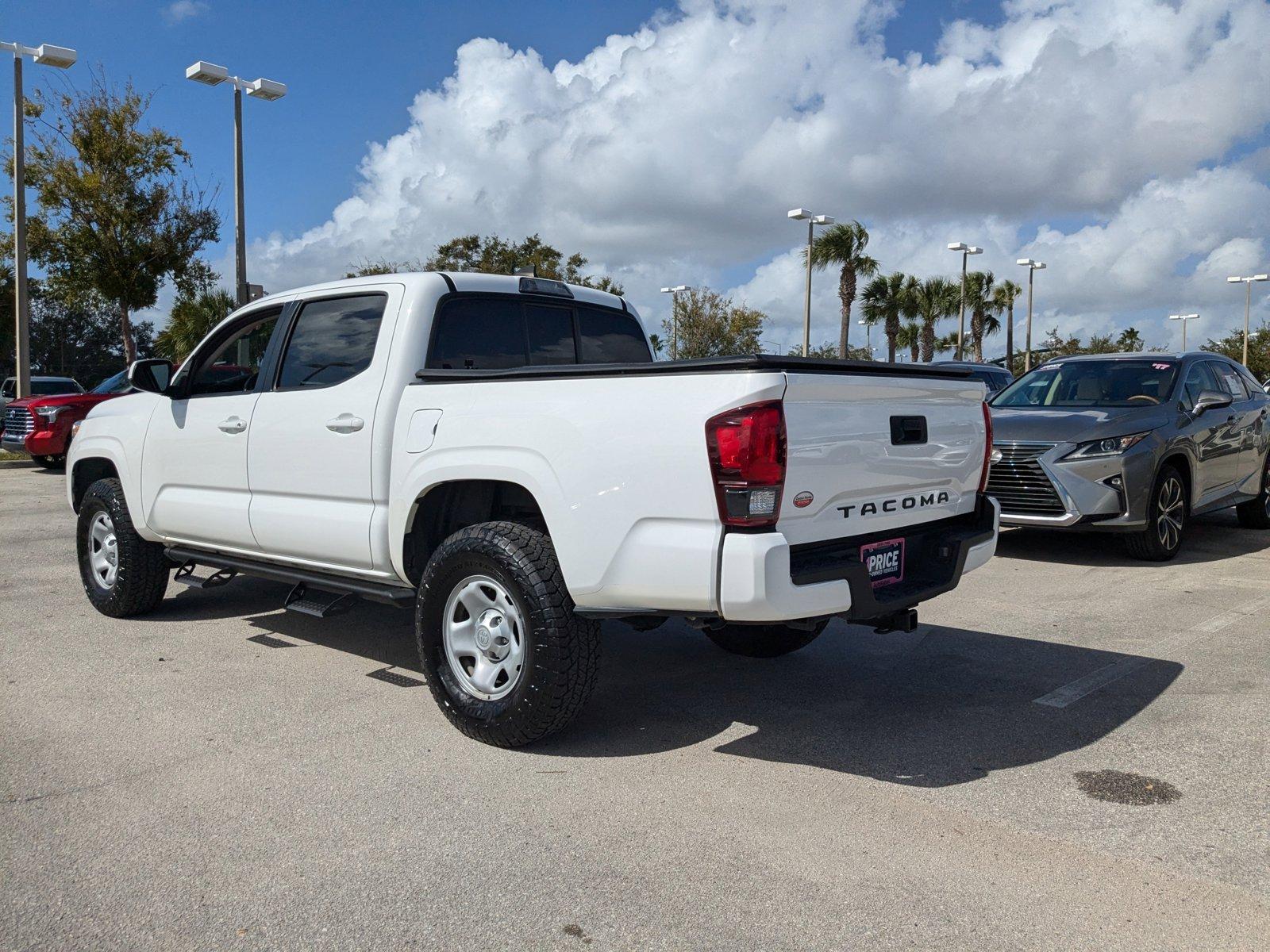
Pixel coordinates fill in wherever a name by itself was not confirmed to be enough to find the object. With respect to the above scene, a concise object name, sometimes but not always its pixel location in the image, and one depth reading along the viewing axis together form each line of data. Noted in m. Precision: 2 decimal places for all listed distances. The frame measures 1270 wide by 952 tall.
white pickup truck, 3.60
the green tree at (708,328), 38.00
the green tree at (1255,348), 48.41
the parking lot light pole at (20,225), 18.62
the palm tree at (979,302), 47.38
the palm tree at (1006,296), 49.44
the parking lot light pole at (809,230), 26.03
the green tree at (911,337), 47.06
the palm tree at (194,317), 29.62
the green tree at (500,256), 32.75
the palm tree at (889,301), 41.78
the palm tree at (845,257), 35.38
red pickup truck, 16.06
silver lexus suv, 8.03
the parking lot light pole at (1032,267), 39.78
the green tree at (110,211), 20.69
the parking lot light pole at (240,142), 18.38
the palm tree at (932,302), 44.56
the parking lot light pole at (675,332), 38.16
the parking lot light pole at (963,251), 35.00
